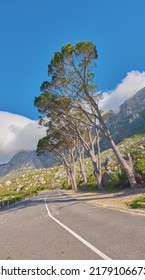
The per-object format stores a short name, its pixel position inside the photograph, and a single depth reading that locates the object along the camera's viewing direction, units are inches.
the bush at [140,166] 951.8
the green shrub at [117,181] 1072.2
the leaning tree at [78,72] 916.0
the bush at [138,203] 543.7
